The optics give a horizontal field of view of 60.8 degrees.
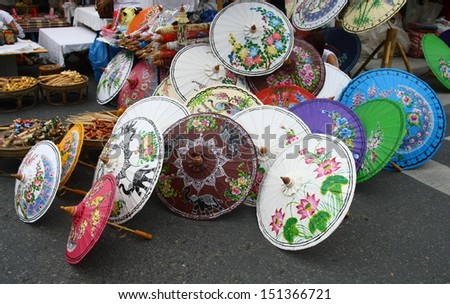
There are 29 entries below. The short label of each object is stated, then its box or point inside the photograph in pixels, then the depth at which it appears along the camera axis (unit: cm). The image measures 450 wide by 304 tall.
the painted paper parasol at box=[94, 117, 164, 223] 242
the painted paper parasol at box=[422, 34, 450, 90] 533
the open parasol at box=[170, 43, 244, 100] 386
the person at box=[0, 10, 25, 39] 598
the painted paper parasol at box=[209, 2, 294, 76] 393
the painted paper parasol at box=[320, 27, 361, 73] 536
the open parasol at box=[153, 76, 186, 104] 392
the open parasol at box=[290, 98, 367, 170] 285
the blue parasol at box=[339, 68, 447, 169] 338
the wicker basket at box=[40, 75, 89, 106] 485
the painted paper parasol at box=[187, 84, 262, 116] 327
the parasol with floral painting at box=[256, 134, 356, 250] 218
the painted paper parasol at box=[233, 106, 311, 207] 282
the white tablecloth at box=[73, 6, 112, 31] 617
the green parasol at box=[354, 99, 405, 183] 290
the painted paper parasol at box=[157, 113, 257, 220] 268
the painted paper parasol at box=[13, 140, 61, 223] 255
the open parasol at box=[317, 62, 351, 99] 401
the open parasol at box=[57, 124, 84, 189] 274
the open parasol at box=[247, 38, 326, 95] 404
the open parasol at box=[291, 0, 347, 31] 409
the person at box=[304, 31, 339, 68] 462
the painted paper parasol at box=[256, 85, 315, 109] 366
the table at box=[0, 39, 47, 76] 544
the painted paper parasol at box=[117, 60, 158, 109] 432
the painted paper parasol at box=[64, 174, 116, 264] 212
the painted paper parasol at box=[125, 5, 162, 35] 470
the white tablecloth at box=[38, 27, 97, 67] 587
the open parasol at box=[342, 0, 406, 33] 378
